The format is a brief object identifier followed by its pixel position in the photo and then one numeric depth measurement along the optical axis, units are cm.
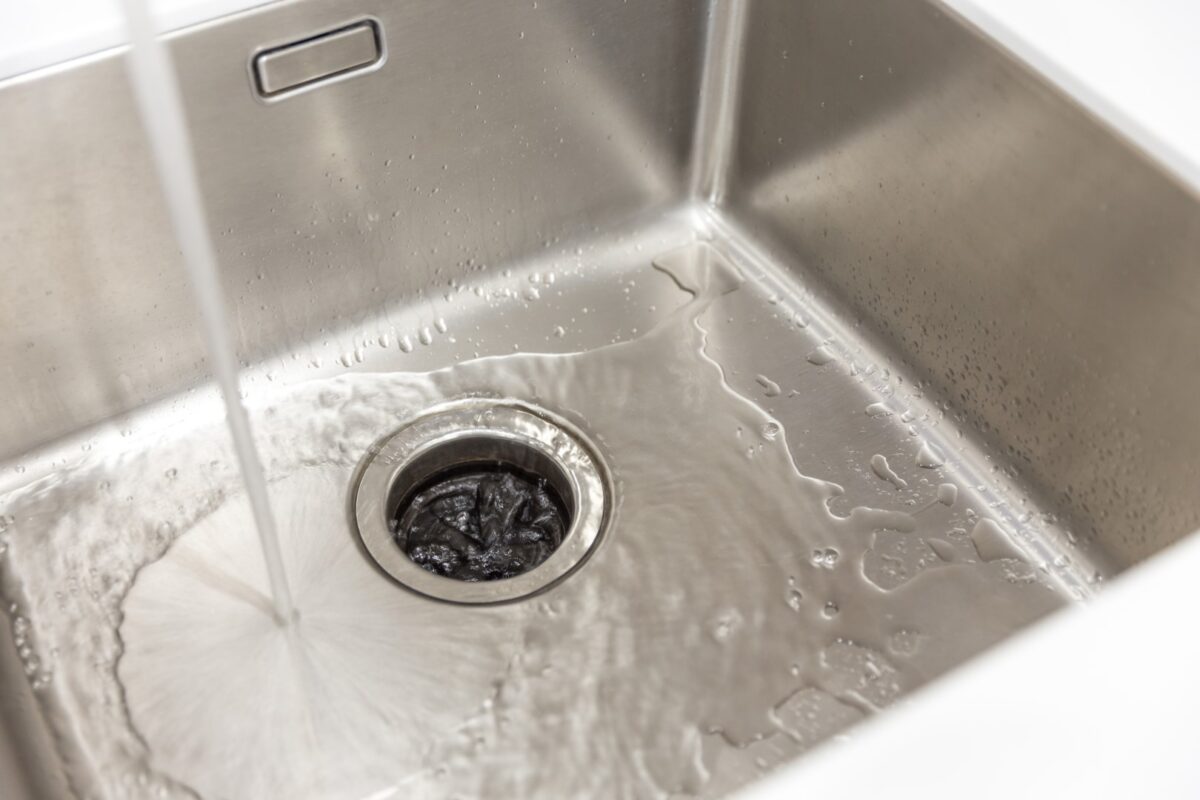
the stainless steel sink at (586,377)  110
